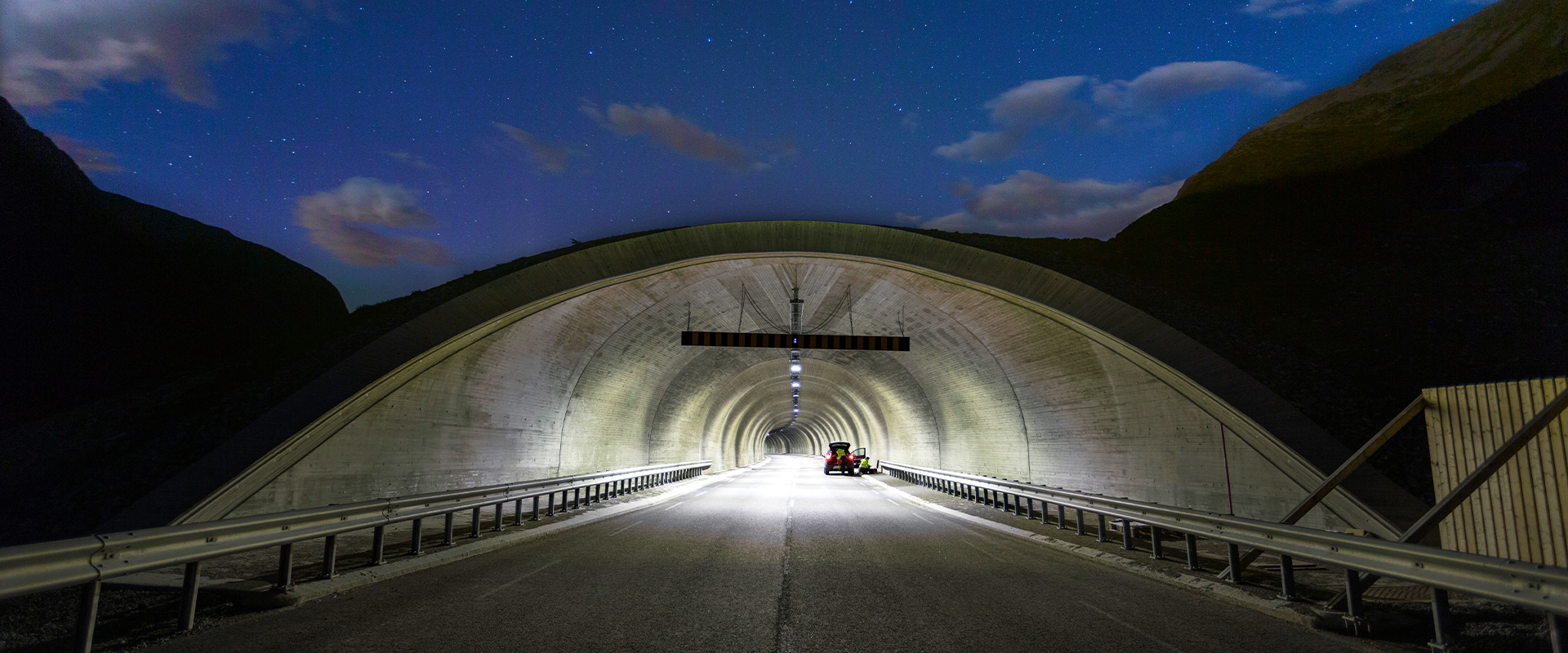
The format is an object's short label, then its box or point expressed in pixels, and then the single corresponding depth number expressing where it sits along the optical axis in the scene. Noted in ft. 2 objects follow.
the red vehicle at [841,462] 125.70
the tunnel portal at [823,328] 37.88
